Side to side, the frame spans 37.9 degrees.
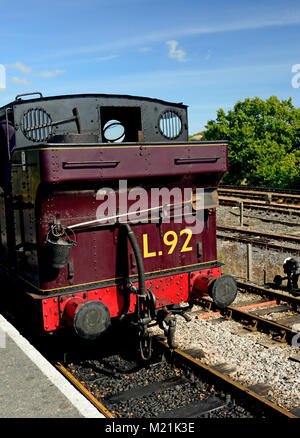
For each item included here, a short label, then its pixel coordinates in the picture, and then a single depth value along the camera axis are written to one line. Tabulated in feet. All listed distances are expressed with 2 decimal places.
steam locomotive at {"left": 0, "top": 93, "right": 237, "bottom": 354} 16.48
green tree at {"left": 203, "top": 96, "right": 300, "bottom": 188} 106.22
